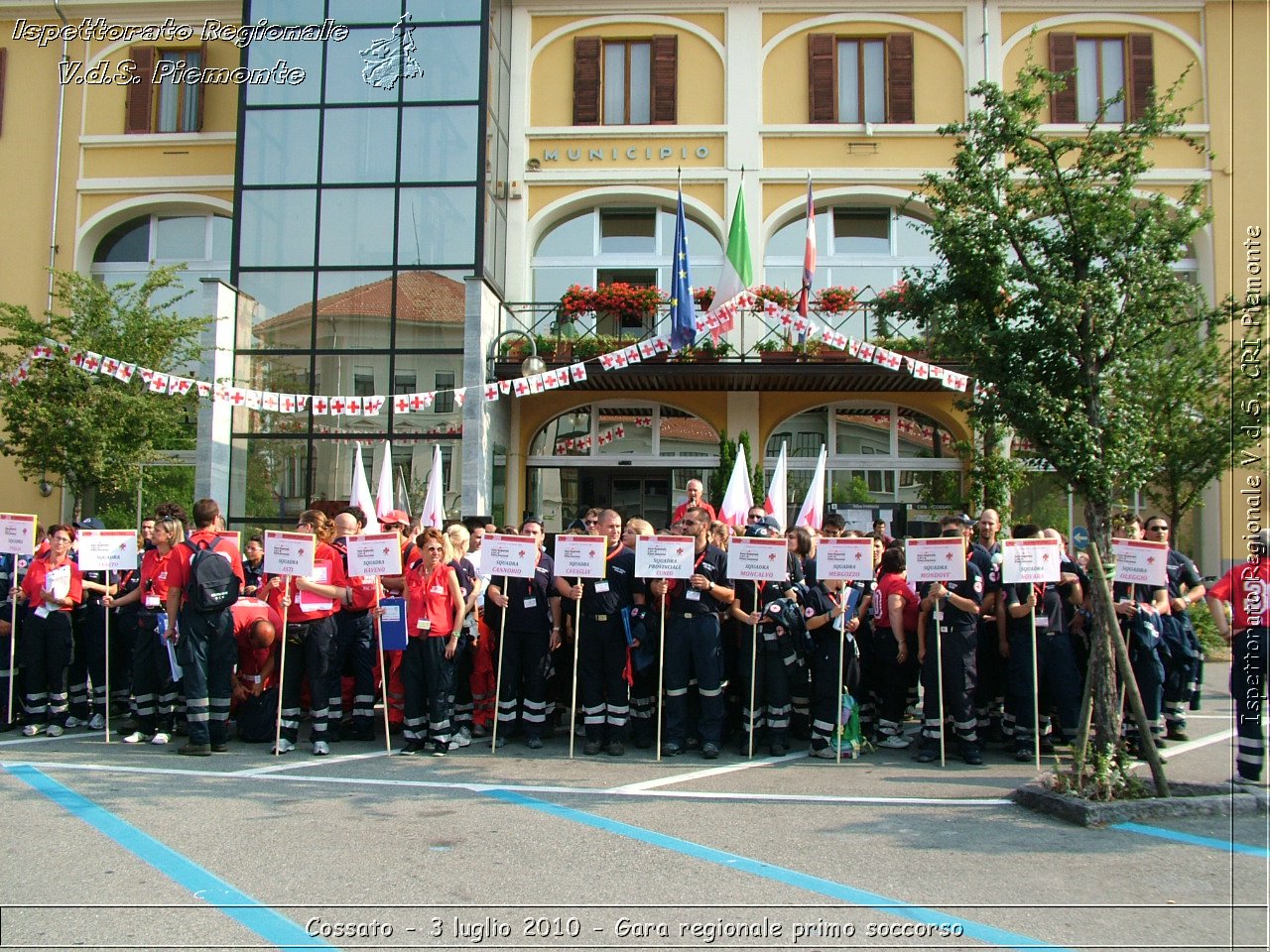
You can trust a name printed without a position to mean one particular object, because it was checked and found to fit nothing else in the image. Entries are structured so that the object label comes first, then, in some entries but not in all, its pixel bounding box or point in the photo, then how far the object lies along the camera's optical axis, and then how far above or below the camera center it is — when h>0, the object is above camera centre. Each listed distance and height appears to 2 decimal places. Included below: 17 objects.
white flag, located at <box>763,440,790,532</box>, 13.38 +0.72
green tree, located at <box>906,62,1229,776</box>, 6.98 +1.89
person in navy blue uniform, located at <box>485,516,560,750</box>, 8.62 -0.85
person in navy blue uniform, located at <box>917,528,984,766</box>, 8.14 -0.89
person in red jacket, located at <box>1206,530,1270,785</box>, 6.80 -0.59
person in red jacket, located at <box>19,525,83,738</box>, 9.08 -0.81
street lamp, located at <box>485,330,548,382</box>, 17.53 +3.26
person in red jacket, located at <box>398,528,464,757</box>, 8.35 -0.88
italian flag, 17.00 +4.76
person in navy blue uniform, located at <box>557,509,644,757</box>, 8.52 -0.87
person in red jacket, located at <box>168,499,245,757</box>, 8.15 -0.88
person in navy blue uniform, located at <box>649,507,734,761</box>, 8.34 -0.76
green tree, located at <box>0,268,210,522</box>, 17.58 +2.52
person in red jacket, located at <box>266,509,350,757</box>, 8.35 -0.68
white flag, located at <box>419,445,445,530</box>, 13.93 +0.64
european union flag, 16.64 +4.04
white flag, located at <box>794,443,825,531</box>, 12.87 +0.59
